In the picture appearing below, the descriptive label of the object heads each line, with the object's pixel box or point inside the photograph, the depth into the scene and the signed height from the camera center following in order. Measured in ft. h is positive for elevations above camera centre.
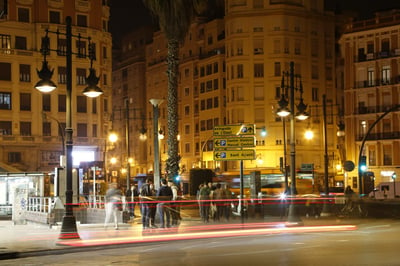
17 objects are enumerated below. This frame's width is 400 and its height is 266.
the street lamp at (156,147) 105.09 +5.98
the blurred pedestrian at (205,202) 108.99 -2.18
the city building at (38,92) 254.68 +35.20
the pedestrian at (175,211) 93.87 -3.02
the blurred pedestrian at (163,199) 88.89 -1.35
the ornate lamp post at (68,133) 72.95 +5.64
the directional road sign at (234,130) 106.42 +8.34
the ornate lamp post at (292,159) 97.14 +3.57
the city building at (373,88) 280.92 +37.98
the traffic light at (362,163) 142.51 +4.27
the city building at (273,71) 303.27 +49.03
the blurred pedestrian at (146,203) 90.94 -1.83
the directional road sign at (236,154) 106.32 +4.77
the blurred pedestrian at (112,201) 92.38 -1.58
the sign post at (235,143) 106.32 +6.46
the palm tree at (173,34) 114.52 +24.35
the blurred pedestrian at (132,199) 118.97 -1.80
